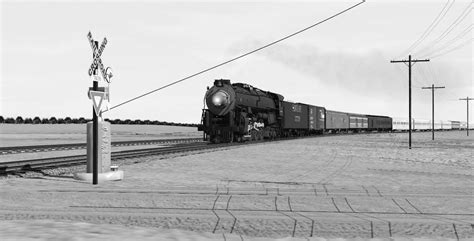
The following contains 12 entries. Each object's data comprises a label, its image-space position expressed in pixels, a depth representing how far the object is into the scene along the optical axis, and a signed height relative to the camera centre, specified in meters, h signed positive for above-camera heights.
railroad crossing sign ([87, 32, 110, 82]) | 14.37 +2.16
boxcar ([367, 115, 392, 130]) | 108.12 +1.59
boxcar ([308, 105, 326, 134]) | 67.44 +1.52
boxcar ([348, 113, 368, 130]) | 95.81 +1.58
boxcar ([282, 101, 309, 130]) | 53.28 +1.55
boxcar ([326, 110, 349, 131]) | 81.70 +1.56
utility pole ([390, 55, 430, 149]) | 40.03 +5.28
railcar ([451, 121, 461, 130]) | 173.74 +1.68
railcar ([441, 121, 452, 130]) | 159.12 +1.51
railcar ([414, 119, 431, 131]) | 136.38 +1.34
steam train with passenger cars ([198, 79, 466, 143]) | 37.91 +1.28
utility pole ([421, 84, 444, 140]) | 65.79 +5.51
